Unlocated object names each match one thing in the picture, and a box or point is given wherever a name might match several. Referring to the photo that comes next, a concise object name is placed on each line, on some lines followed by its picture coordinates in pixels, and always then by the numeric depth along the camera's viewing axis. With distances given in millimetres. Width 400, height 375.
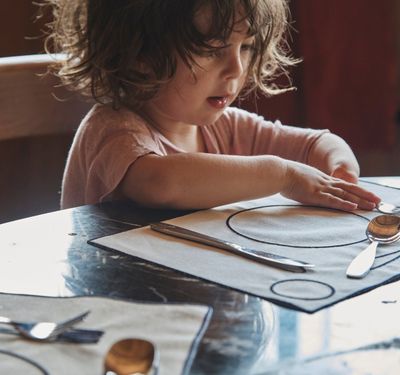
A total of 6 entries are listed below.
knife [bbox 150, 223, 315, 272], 1331
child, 1662
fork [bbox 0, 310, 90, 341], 1152
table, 1111
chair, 1940
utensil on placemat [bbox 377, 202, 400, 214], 1584
